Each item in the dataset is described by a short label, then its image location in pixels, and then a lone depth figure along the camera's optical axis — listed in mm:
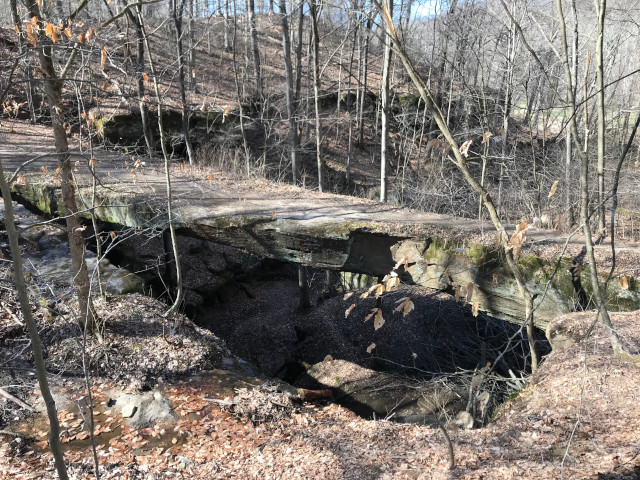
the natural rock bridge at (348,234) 6625
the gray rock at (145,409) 4957
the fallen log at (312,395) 5973
